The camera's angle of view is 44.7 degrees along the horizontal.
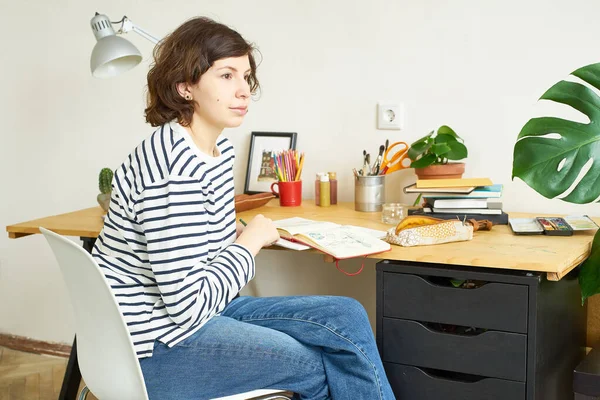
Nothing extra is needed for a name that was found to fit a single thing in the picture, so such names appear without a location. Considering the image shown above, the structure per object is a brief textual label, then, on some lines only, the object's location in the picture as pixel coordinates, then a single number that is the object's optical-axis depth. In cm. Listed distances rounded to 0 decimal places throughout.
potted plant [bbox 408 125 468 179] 192
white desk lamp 201
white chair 118
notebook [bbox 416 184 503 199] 179
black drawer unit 143
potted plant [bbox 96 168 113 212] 203
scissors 206
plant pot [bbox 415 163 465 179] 192
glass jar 186
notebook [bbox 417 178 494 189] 179
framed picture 232
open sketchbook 154
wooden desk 143
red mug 212
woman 129
